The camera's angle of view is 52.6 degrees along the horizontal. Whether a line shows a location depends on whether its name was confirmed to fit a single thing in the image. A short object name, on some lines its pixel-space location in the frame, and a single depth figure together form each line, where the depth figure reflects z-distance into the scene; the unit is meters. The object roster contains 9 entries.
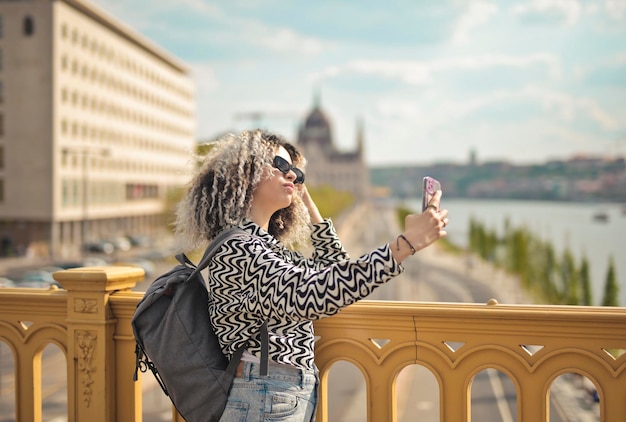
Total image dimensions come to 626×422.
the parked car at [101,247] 49.84
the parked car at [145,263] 39.96
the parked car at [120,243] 52.47
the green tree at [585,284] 38.47
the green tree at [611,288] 34.34
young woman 2.27
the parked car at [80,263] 40.03
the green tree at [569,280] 40.11
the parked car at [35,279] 30.35
